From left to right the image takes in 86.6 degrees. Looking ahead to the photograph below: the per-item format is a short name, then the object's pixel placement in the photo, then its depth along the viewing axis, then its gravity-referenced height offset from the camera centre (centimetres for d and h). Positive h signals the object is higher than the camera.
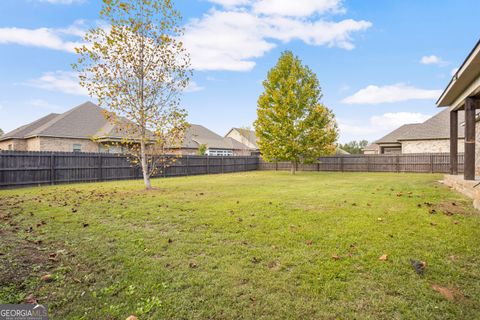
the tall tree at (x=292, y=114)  1889 +346
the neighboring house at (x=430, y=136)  2267 +207
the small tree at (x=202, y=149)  2965 +126
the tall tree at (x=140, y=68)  967 +369
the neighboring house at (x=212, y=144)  3082 +214
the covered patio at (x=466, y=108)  689 +188
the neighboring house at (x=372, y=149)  4013 +162
